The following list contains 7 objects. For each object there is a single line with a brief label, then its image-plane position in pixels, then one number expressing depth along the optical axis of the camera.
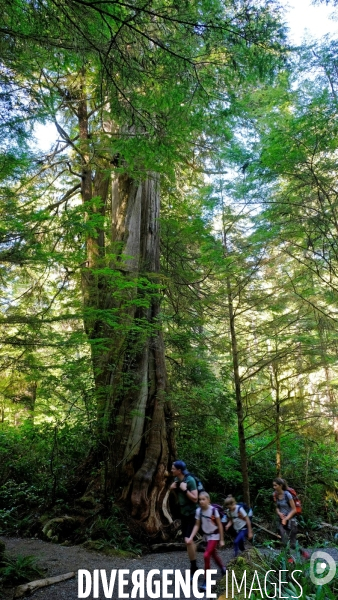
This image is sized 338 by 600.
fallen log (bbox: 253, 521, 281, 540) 7.81
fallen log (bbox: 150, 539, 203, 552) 6.34
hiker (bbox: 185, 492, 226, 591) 4.47
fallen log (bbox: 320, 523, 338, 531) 8.37
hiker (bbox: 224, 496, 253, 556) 5.13
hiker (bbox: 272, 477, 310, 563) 5.41
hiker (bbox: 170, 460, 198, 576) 4.82
